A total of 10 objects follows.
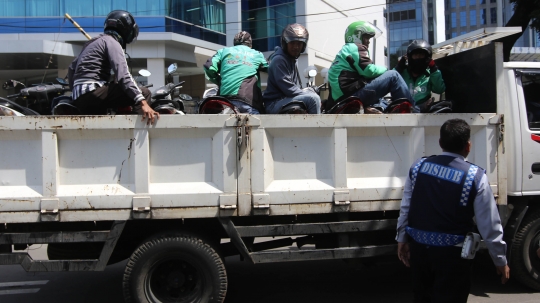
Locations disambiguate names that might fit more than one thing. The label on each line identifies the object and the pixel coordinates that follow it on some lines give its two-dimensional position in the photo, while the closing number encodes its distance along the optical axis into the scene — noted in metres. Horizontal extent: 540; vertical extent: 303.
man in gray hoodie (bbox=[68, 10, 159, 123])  4.43
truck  4.05
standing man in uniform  3.11
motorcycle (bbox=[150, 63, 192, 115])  4.93
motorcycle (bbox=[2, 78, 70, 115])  5.82
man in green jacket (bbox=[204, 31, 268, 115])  5.01
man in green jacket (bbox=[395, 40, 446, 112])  5.32
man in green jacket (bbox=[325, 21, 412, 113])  4.98
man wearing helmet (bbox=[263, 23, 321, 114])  4.82
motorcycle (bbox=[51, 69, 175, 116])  4.53
